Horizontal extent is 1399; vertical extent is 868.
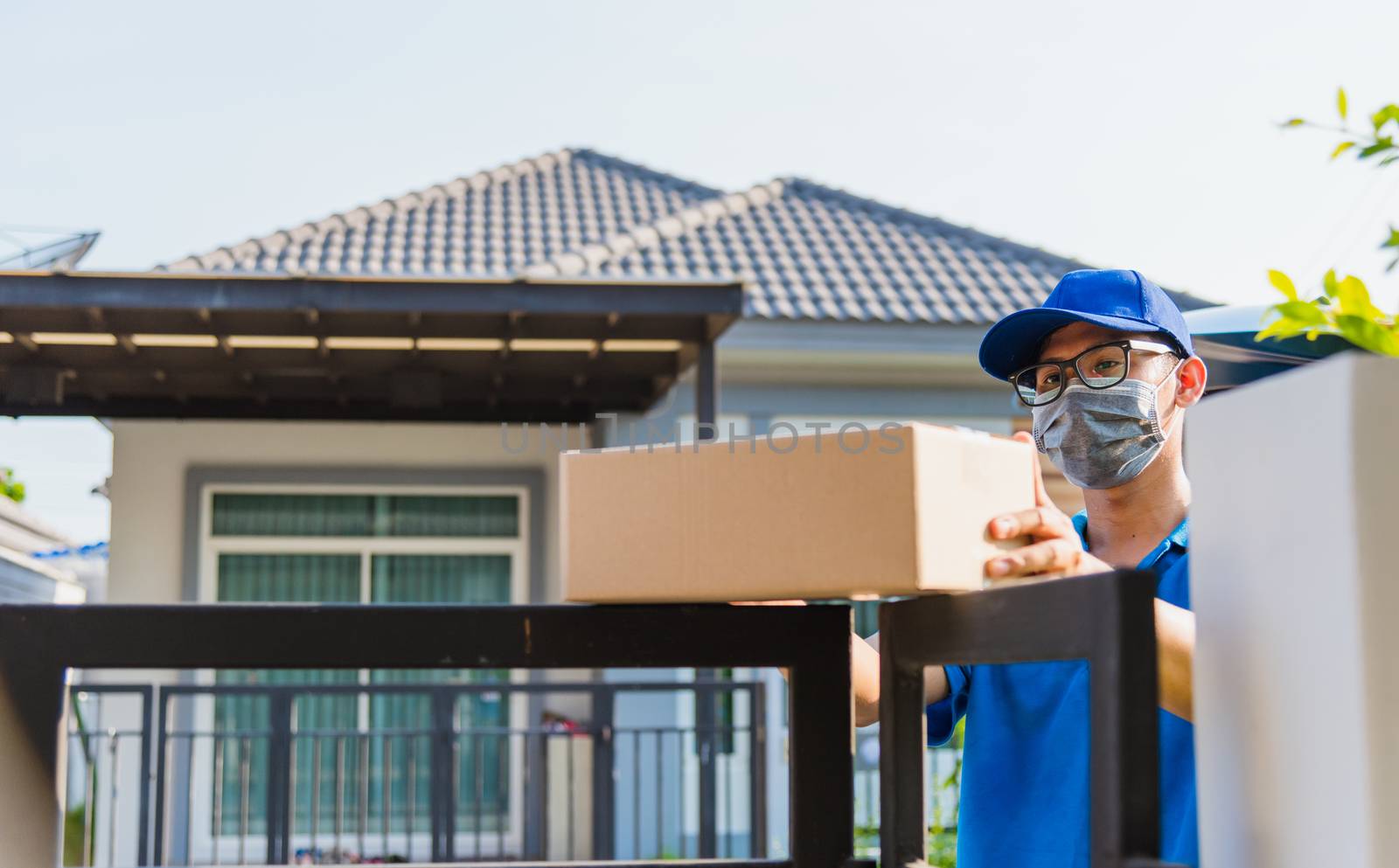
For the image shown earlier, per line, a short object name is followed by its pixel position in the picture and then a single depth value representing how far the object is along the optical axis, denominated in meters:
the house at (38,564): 14.87
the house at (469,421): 11.64
